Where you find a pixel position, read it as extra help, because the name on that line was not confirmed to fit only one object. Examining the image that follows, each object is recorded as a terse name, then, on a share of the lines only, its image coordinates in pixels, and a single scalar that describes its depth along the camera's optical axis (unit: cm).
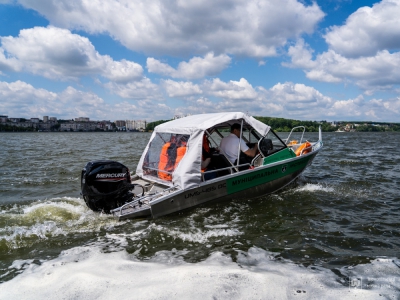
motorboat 666
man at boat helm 835
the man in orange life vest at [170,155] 791
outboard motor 651
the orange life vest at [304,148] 1026
